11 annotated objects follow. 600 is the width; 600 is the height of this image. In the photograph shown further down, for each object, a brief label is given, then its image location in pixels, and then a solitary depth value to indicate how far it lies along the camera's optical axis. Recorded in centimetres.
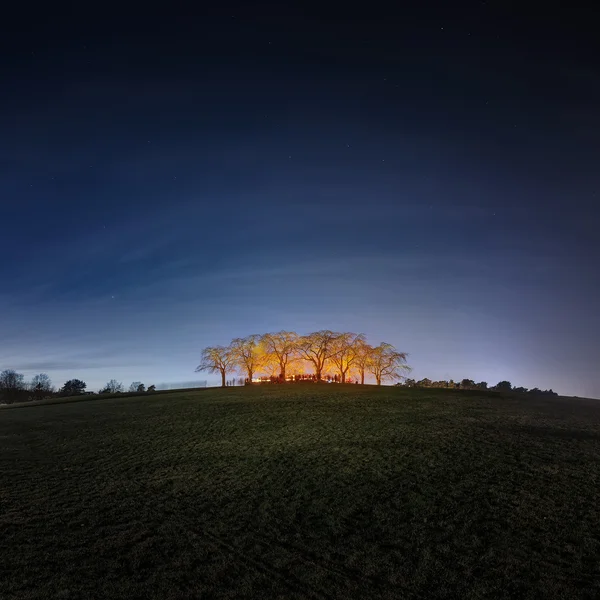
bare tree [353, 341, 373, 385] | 10112
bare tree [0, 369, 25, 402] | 13230
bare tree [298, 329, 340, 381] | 9944
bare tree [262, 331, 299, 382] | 10206
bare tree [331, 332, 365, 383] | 9988
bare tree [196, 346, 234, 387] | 10612
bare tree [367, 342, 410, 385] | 10388
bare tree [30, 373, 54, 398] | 13805
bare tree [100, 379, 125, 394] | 11383
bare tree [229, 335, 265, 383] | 10494
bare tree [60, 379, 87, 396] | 14738
